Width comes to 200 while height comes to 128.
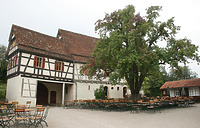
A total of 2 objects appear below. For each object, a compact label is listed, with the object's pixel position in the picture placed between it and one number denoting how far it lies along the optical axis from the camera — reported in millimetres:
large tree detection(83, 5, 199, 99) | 14047
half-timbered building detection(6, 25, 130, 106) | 18141
